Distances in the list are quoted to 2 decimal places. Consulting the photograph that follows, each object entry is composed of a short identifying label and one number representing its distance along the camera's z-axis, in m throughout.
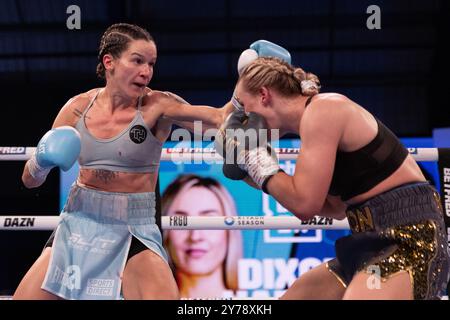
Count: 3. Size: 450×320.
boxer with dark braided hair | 2.42
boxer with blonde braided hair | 1.98
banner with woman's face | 5.93
